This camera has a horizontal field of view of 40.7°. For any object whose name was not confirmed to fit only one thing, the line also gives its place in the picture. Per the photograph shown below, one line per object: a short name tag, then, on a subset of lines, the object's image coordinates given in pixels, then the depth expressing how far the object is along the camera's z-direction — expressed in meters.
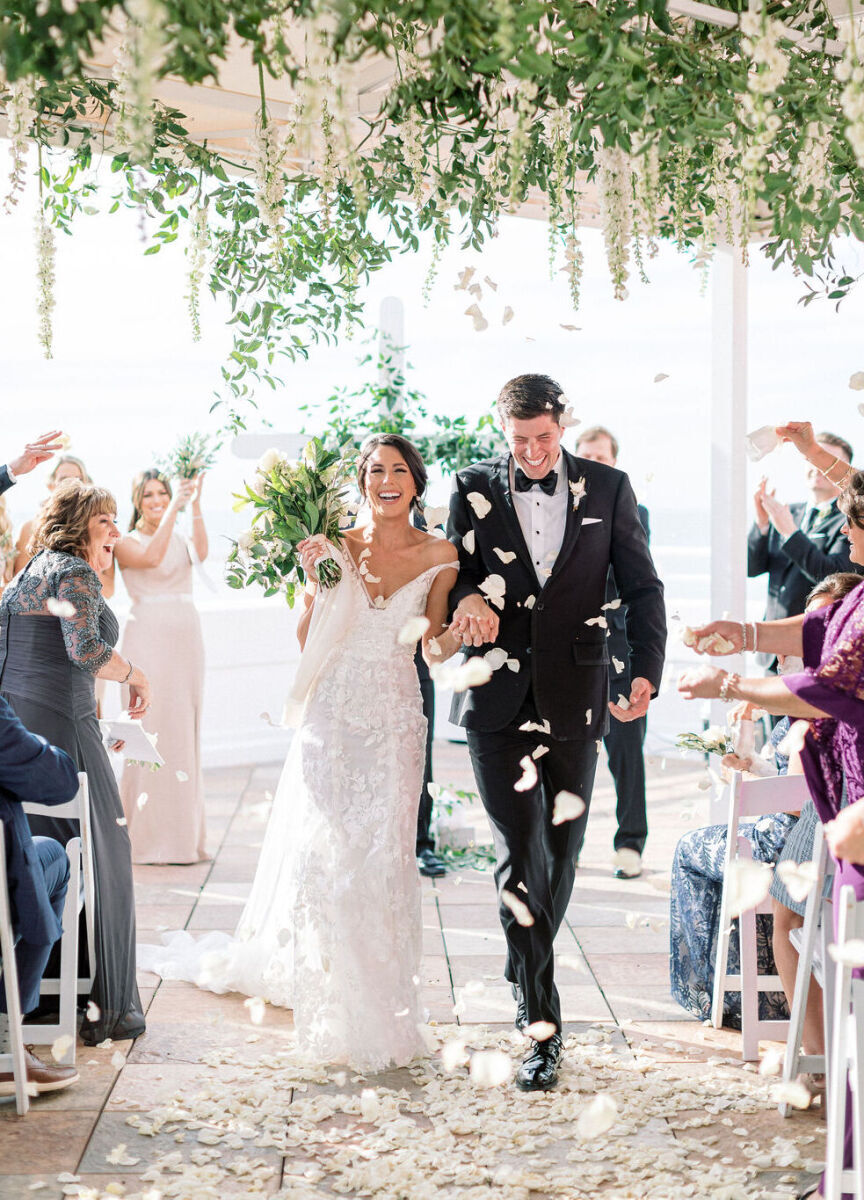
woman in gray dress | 3.43
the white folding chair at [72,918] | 3.12
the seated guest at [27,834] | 2.80
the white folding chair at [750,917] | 3.18
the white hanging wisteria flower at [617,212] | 2.60
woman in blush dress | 5.47
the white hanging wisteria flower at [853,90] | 2.12
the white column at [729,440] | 5.49
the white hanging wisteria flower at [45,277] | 2.85
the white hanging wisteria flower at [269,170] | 2.59
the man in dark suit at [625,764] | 5.07
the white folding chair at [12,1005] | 2.76
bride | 3.26
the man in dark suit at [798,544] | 5.11
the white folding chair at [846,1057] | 2.06
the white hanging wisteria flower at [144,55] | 1.50
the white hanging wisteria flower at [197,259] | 3.12
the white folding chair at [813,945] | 2.75
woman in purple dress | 2.22
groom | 3.22
